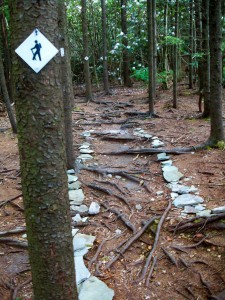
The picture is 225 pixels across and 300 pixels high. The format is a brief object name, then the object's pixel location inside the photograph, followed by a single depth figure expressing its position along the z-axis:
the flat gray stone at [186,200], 5.02
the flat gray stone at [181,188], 5.48
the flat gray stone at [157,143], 8.05
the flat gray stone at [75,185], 5.90
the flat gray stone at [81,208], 5.20
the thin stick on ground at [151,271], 3.65
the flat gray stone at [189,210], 4.79
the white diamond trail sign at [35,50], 1.95
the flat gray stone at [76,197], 5.45
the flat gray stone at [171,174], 6.07
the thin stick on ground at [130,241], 3.97
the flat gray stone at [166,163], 6.83
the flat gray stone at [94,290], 3.40
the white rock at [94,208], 5.12
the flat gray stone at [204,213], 4.56
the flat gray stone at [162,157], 7.15
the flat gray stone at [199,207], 4.81
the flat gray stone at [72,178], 6.14
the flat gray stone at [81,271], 3.66
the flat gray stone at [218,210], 4.50
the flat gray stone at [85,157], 7.46
